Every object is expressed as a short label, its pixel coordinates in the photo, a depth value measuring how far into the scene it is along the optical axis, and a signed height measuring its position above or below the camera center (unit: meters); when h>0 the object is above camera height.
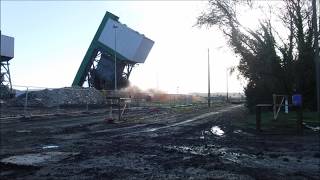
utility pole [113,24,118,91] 27.72 +4.23
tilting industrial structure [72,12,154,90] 28.43 +4.50
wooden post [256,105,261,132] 10.89 -0.81
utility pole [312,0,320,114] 11.63 +1.58
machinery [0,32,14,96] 35.66 +5.65
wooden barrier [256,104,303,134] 10.30 -0.85
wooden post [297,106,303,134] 10.28 -0.88
